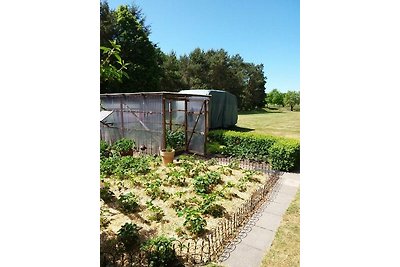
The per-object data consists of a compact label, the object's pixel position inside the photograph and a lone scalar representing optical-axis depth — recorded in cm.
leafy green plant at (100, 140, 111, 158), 904
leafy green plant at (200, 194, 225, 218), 483
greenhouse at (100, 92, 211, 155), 959
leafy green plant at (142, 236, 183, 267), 310
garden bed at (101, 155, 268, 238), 438
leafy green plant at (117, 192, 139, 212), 491
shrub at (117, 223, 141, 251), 359
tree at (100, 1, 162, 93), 2041
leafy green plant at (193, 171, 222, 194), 588
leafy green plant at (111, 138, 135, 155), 950
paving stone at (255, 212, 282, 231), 431
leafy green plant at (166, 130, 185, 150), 981
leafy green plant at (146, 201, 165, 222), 459
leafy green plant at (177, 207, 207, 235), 411
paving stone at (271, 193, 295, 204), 543
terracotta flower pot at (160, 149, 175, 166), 835
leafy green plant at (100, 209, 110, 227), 430
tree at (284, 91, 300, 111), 4598
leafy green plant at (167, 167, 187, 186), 641
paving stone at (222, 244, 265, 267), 328
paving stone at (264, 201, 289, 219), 488
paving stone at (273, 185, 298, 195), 599
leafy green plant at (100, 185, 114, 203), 538
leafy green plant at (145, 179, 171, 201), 556
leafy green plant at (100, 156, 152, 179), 696
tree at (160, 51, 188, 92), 2730
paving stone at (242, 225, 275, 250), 374
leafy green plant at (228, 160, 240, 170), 792
